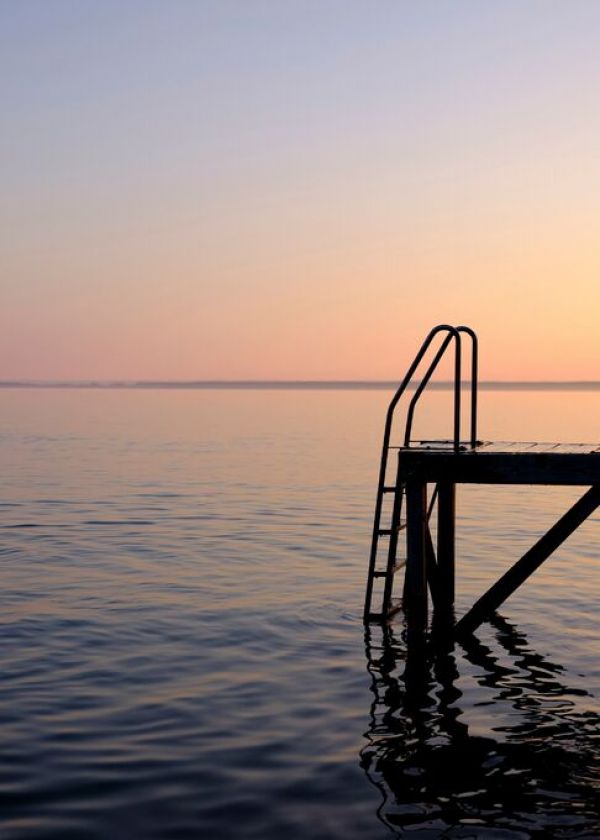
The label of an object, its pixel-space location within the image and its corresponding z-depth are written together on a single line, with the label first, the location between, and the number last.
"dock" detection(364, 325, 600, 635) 11.62
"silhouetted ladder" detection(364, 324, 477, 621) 12.48
